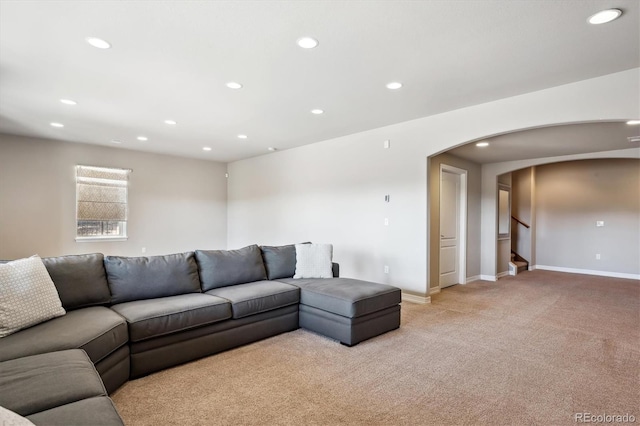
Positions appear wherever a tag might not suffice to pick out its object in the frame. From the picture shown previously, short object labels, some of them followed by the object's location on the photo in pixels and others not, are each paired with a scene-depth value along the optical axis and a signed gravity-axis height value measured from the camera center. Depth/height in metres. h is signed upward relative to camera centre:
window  6.56 +0.29
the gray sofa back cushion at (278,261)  4.04 -0.54
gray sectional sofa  1.58 -0.76
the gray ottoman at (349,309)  3.17 -0.92
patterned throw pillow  2.11 -0.54
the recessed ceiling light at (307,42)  2.63 +1.43
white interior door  5.75 -0.16
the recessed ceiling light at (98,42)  2.66 +1.43
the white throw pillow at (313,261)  4.09 -0.54
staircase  7.62 -1.01
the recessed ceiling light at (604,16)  2.25 +1.42
